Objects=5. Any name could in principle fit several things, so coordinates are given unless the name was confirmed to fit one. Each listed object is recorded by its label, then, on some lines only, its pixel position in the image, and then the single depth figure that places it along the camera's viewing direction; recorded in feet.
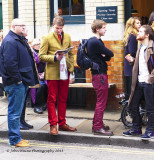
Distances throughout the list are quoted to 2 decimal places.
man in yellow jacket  36.67
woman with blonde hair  38.99
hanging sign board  45.68
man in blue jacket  33.80
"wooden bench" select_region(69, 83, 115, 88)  45.58
